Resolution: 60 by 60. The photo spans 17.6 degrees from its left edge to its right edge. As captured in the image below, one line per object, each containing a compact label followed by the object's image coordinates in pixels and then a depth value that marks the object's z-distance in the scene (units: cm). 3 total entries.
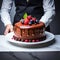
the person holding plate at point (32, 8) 170
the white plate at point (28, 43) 110
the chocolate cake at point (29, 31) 115
